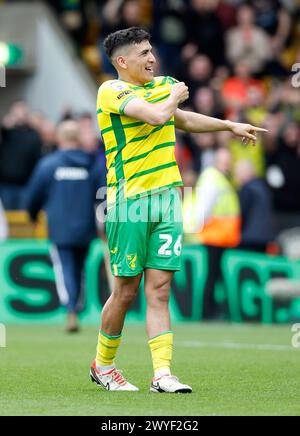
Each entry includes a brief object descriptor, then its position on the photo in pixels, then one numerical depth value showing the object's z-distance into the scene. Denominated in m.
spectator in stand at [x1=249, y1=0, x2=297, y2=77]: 22.04
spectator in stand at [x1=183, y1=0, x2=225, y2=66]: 21.97
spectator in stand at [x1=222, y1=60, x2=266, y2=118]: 20.78
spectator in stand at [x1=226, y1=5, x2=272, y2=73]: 21.78
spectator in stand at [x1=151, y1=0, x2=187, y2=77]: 21.86
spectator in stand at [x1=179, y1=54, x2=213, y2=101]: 20.95
